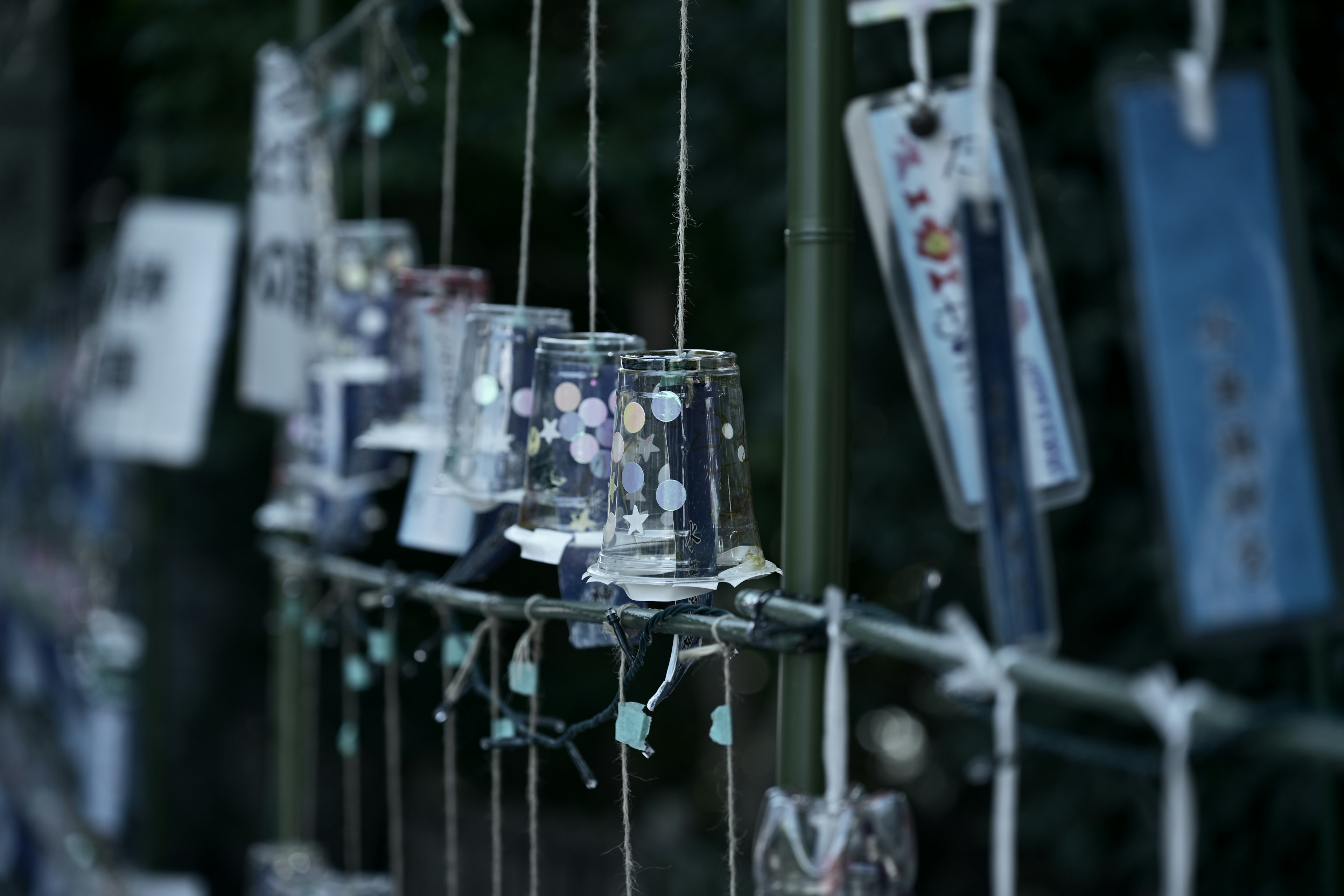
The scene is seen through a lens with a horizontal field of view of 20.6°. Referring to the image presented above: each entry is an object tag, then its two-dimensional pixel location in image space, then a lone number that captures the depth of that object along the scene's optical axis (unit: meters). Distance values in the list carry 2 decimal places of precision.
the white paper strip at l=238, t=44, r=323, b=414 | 2.29
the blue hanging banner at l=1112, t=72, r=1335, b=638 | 1.40
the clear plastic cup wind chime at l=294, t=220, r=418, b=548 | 1.97
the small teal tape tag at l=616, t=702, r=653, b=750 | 1.57
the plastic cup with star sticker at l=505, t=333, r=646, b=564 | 1.63
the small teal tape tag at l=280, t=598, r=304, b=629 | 2.25
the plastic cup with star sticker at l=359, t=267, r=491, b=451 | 1.86
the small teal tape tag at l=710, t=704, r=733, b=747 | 1.54
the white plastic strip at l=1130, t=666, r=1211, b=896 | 1.37
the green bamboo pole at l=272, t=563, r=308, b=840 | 2.33
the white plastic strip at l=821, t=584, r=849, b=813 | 1.51
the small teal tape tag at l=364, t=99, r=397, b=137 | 2.05
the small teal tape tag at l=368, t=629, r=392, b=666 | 1.87
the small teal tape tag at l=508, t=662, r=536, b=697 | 1.67
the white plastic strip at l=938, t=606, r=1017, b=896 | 1.42
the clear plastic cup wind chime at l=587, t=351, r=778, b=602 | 1.55
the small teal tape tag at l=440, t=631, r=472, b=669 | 1.76
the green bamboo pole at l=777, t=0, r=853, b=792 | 1.57
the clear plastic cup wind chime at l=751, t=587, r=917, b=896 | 1.48
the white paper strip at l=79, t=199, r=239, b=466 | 3.04
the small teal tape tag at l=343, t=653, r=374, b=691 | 1.99
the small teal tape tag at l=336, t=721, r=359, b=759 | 1.97
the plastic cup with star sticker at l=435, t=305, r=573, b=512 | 1.69
